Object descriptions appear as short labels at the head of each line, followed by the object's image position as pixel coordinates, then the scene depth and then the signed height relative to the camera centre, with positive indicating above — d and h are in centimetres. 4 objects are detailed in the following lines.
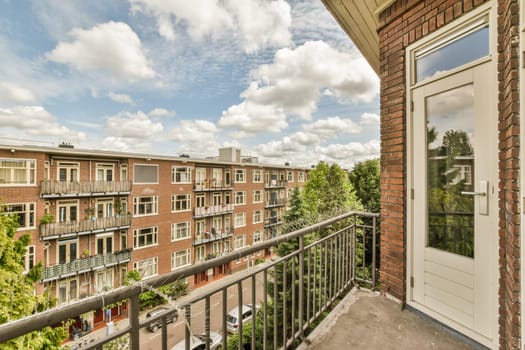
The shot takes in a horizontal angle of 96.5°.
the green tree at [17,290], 412 -227
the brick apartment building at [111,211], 878 -169
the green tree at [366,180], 1539 -39
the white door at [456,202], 172 -23
